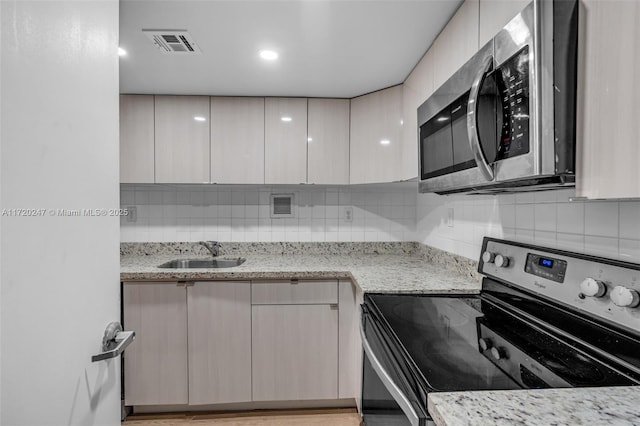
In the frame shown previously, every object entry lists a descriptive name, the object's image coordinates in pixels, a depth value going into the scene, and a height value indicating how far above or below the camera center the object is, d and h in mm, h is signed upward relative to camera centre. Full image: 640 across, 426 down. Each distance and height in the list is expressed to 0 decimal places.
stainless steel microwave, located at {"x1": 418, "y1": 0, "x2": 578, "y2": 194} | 720 +254
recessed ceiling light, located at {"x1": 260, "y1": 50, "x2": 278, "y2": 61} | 1664 +781
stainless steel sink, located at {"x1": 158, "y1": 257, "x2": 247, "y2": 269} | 2506 -416
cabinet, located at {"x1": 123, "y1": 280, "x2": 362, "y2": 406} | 1994 -809
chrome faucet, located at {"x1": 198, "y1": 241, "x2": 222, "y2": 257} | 2556 -291
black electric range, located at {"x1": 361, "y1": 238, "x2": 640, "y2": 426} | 765 -382
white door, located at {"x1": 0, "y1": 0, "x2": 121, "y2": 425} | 510 +6
